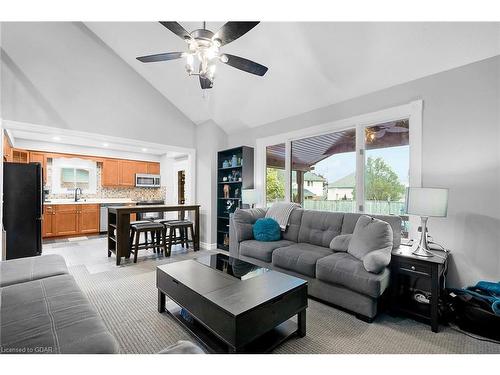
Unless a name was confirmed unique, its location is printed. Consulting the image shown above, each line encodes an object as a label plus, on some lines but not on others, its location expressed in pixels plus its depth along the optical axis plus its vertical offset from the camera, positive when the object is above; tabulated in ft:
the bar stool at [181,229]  13.59 -2.78
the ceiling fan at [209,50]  5.97 +4.09
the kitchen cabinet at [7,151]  12.66 +2.09
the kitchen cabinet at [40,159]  17.92 +2.15
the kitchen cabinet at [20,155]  16.80 +2.29
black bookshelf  14.74 +0.37
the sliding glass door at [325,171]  10.98 +0.77
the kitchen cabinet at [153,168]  24.34 +1.91
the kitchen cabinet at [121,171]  21.44 +1.45
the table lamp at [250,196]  13.37 -0.62
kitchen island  12.21 -2.30
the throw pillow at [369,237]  7.44 -1.73
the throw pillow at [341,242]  8.55 -2.17
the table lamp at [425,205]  6.85 -0.58
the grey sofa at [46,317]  3.32 -2.34
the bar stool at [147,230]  12.33 -2.72
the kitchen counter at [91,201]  18.31 -1.37
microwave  23.35 +0.59
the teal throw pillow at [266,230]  10.74 -2.11
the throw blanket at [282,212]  11.19 -1.34
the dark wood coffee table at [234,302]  4.71 -2.73
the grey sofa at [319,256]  6.85 -2.65
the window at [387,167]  9.30 +0.82
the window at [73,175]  19.76 +0.90
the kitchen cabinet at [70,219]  17.87 -2.81
